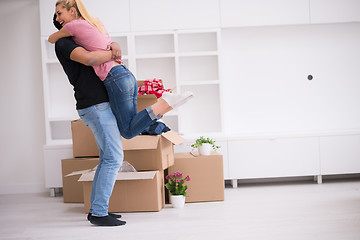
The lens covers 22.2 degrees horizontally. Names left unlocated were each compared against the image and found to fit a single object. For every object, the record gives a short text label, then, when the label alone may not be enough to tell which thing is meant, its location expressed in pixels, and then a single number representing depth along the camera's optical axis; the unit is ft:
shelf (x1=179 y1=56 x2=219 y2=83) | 30.80
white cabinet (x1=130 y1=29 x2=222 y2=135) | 30.50
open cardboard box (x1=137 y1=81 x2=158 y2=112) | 21.83
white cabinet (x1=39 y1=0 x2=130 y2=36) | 28.76
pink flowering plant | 21.97
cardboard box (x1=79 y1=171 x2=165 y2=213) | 21.04
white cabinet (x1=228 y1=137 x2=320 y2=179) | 27.96
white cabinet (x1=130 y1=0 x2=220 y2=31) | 28.84
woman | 17.02
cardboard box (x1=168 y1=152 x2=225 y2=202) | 23.14
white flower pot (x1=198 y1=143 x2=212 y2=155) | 23.73
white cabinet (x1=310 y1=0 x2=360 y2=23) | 29.04
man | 17.69
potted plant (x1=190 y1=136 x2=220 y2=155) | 23.74
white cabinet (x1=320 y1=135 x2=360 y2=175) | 27.93
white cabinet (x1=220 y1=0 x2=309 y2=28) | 28.91
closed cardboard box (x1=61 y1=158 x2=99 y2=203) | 25.30
